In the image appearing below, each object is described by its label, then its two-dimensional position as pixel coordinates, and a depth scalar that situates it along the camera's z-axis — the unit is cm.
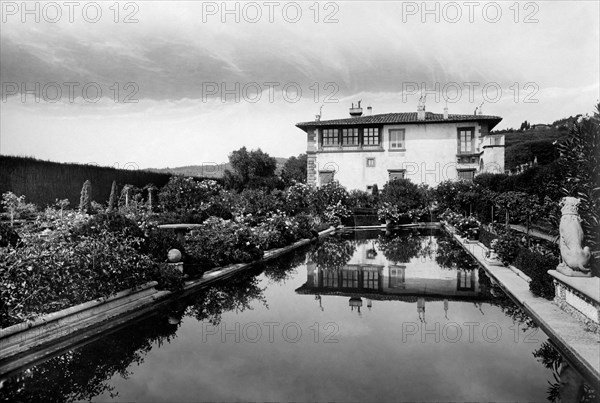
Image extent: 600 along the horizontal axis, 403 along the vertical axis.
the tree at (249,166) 4366
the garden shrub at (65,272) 581
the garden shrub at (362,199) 2852
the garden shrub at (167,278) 816
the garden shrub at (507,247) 1085
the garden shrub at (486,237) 1313
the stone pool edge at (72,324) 520
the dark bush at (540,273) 745
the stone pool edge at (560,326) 468
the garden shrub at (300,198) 2393
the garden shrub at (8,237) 646
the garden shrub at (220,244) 1080
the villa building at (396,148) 3153
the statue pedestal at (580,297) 548
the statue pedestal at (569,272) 655
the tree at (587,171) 791
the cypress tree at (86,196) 1871
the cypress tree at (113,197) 2180
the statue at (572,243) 654
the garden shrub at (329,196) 2525
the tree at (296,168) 4924
